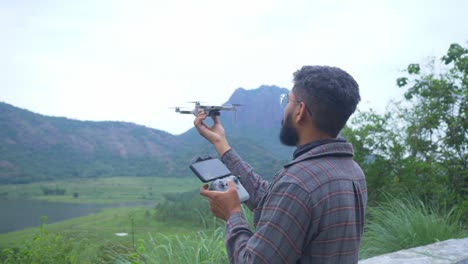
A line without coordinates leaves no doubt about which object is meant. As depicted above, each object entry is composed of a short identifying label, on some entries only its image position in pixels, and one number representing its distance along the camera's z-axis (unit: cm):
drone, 227
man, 135
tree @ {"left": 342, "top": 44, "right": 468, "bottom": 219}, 680
